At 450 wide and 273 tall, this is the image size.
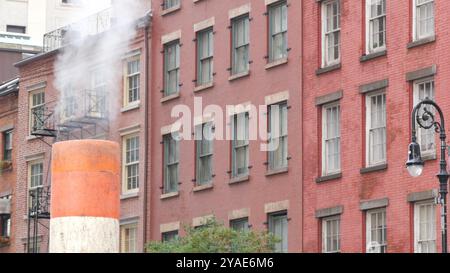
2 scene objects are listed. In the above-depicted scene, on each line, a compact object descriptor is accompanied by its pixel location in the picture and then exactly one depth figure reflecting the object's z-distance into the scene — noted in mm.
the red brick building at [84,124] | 47375
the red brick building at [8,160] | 55594
